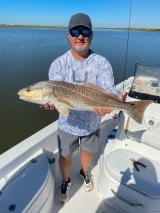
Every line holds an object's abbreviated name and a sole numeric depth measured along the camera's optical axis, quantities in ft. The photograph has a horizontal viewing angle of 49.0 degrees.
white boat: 7.16
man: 6.91
